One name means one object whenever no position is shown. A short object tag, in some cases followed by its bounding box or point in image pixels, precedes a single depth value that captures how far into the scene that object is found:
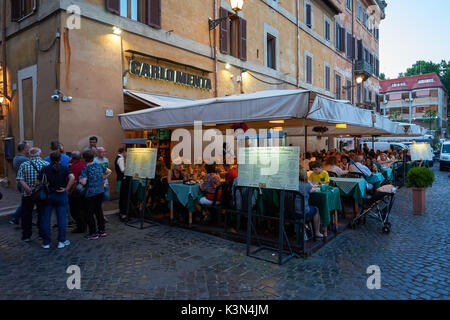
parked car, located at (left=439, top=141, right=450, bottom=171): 17.75
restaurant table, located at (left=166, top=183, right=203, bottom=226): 5.84
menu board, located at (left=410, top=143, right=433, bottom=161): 11.20
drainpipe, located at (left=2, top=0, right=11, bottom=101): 9.78
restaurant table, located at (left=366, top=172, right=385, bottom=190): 7.33
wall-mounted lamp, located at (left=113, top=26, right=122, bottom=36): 8.68
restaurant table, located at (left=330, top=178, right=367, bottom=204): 6.14
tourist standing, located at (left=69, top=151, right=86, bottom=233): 5.56
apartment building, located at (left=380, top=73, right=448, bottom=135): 56.97
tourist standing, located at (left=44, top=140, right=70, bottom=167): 5.16
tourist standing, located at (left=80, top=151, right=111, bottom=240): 5.22
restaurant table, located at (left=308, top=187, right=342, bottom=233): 4.99
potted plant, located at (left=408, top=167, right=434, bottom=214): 6.86
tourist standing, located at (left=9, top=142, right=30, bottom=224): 5.72
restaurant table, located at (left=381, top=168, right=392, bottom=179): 9.21
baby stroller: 5.57
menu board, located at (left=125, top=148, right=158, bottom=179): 5.88
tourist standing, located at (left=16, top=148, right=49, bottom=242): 4.87
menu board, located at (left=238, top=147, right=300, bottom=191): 3.96
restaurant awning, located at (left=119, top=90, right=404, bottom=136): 4.53
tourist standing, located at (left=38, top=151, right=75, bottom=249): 4.76
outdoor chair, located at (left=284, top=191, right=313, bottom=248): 4.43
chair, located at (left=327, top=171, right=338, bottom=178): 6.99
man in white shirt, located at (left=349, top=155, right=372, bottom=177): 7.09
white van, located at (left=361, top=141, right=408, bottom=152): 20.72
